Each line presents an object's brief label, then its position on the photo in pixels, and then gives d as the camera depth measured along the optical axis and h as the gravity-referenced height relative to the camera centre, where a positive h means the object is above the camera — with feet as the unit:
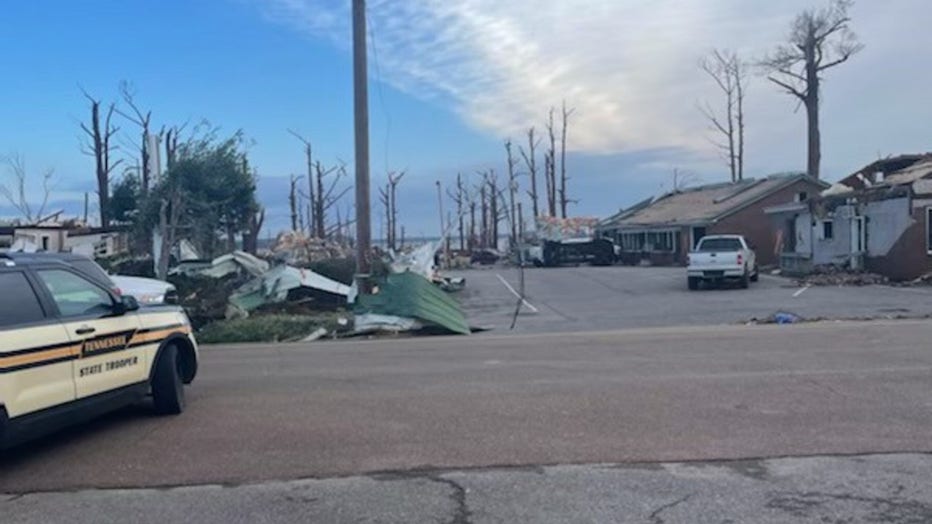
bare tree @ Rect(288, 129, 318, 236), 213.05 +18.34
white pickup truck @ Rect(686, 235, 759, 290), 105.91 -0.98
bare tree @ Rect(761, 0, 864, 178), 199.00 +39.53
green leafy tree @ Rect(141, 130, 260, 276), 121.90 +9.08
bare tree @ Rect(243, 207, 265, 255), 147.54 +4.70
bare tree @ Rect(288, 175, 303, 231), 237.45 +14.86
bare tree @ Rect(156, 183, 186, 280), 98.88 +5.24
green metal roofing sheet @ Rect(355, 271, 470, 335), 68.18 -3.22
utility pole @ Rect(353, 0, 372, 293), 75.46 +10.72
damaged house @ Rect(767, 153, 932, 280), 107.45 +3.48
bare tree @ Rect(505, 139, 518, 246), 295.89 +22.23
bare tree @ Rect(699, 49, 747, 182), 241.76 +28.41
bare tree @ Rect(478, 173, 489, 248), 307.17 +13.87
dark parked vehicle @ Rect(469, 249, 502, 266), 233.55 +0.13
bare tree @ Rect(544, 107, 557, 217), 288.51 +24.26
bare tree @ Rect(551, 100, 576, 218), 287.48 +20.76
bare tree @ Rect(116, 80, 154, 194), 144.38 +19.73
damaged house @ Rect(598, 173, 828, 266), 176.86 +6.95
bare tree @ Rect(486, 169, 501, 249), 302.04 +15.34
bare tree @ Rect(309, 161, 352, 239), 211.61 +12.96
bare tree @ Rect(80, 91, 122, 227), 204.33 +24.14
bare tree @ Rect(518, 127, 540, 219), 295.28 +25.20
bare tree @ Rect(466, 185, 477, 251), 283.36 +9.84
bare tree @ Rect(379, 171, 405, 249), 269.56 +12.01
